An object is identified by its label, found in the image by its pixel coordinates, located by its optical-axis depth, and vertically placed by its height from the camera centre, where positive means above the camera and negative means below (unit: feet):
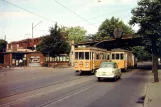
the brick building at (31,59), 120.56 -1.52
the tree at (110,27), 155.59 +29.56
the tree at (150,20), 40.32 +9.70
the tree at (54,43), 111.96 +10.00
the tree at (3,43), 180.10 +16.09
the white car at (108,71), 42.88 -3.90
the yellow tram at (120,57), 70.98 -0.10
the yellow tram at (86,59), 58.31 -0.79
